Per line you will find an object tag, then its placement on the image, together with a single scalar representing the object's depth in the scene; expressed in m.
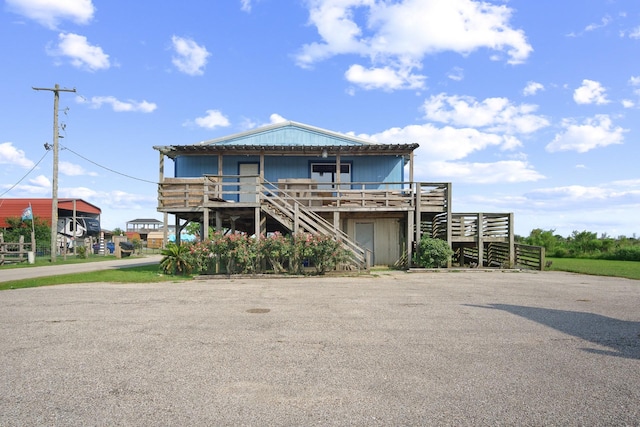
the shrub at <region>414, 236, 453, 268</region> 17.34
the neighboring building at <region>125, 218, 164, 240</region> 76.75
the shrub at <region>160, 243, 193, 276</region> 16.17
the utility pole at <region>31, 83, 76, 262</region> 25.86
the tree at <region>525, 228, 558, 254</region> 38.08
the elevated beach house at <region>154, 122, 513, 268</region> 17.42
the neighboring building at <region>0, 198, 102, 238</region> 44.91
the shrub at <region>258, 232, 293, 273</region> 15.07
